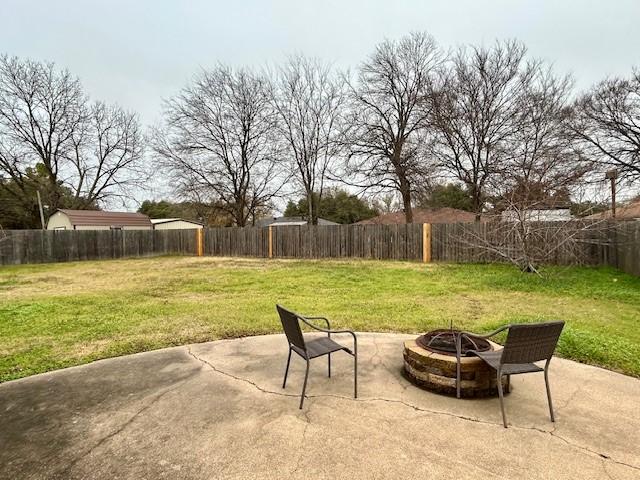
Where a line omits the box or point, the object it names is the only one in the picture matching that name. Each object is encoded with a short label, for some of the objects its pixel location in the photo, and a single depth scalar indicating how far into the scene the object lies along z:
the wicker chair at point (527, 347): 2.29
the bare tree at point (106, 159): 25.56
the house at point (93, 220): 23.44
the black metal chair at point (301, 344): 2.60
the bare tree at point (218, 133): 22.30
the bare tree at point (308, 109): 22.84
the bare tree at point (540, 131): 15.76
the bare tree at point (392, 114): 18.91
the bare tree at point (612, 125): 16.55
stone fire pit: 2.82
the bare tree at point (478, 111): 16.58
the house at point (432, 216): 30.64
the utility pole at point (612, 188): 10.34
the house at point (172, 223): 32.34
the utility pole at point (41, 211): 23.45
